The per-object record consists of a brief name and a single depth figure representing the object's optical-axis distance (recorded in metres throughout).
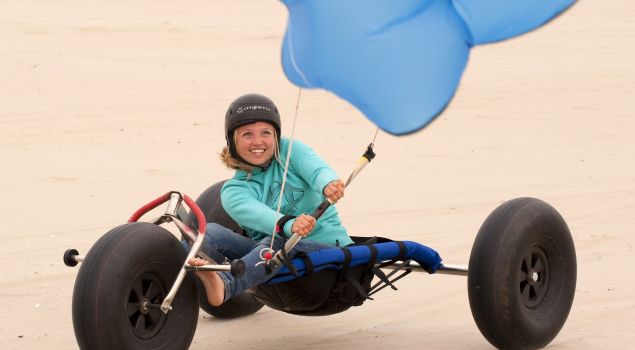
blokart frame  12.10
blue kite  11.37
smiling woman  13.62
